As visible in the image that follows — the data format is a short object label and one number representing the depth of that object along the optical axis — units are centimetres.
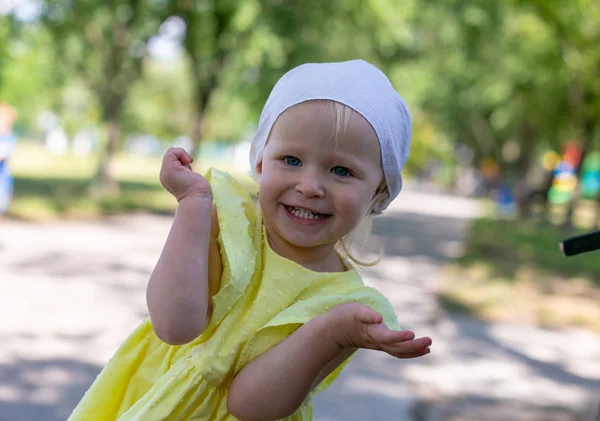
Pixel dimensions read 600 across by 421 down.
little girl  145
